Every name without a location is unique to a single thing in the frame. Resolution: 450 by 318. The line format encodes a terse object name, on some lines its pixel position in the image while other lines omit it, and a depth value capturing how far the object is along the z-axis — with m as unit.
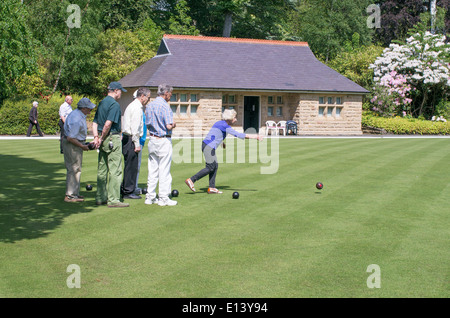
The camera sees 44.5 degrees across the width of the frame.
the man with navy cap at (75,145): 10.23
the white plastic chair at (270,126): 34.47
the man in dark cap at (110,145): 9.78
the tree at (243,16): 50.66
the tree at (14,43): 25.30
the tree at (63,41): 38.81
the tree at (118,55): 40.38
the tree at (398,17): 51.69
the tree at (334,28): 56.34
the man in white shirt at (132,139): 10.39
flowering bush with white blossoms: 39.66
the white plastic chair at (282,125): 34.76
